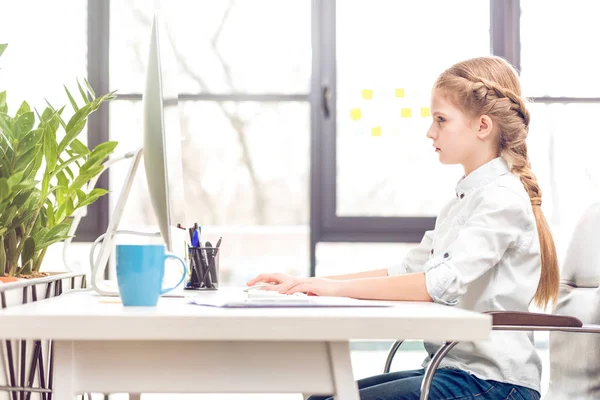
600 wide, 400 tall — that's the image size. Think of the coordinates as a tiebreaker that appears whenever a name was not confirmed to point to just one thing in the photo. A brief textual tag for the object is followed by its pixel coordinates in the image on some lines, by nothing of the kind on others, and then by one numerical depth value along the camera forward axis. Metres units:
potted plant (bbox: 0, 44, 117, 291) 2.79
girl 2.56
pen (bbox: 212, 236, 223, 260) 2.90
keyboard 2.21
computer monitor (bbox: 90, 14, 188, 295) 2.27
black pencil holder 2.86
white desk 1.98
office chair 2.93
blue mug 2.15
